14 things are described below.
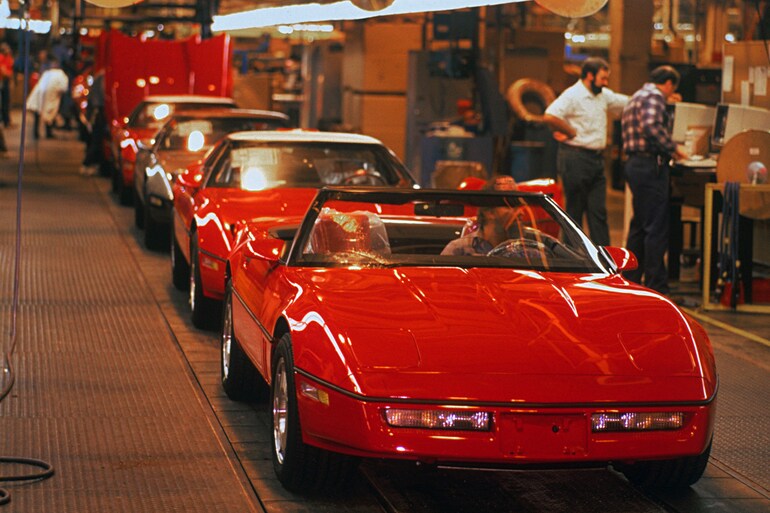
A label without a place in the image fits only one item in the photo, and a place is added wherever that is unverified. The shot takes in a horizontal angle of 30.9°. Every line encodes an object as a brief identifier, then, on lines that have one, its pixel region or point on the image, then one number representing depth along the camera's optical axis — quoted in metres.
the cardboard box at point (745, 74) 14.20
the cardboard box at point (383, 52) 25.95
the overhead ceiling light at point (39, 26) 40.16
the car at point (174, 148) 14.15
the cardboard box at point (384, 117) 25.94
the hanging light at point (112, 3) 8.84
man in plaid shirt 12.03
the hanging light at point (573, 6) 10.27
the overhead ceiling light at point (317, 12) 14.75
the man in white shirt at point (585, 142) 13.09
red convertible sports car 5.29
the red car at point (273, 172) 10.59
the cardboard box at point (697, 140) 15.16
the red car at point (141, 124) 18.05
